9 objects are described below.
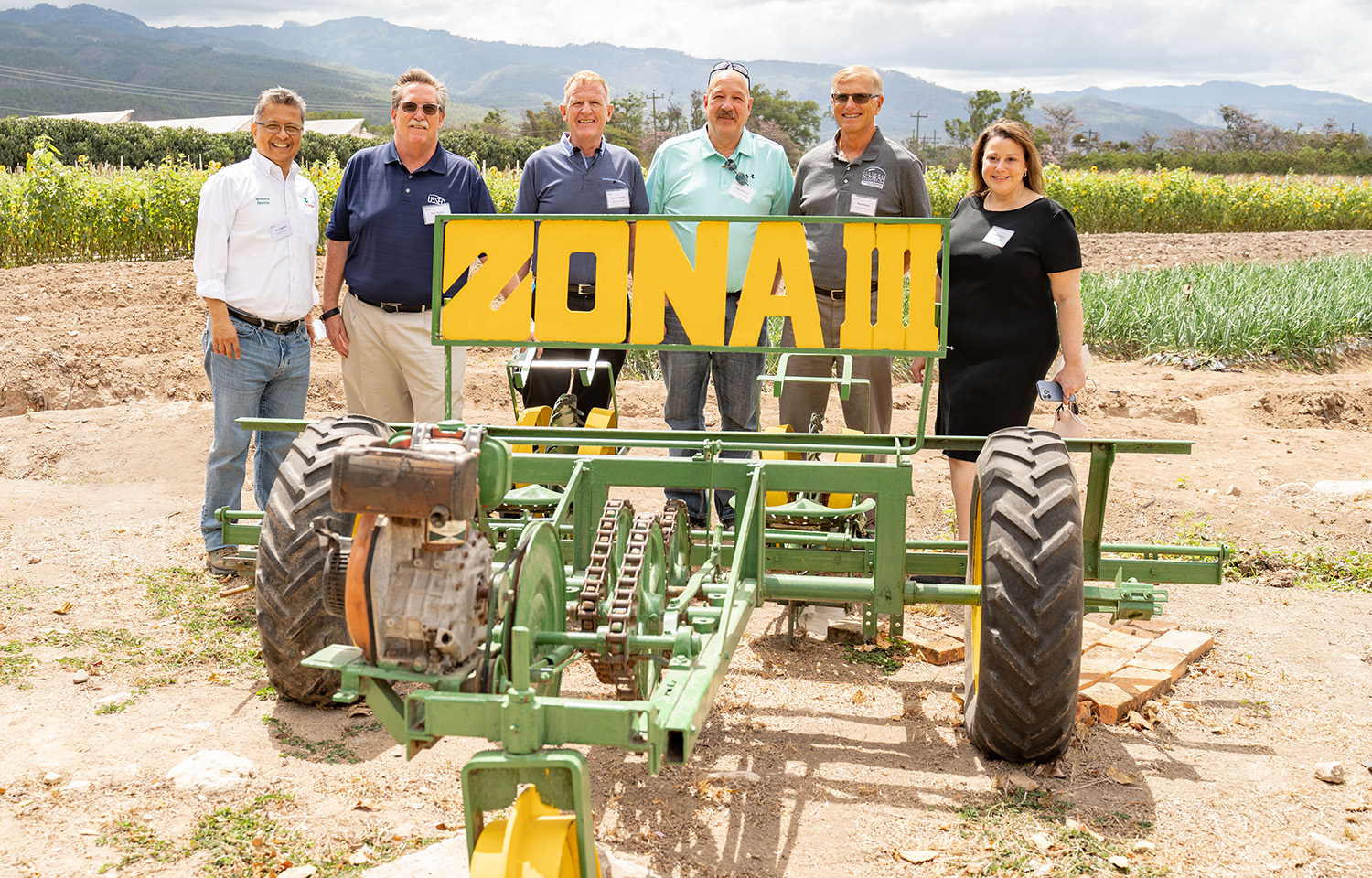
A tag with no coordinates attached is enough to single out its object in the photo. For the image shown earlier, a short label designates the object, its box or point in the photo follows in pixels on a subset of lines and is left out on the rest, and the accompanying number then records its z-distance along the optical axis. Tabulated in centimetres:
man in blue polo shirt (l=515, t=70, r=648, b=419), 608
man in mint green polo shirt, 596
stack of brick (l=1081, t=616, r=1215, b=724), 445
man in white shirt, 555
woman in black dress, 511
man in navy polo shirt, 582
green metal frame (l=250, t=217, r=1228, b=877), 259
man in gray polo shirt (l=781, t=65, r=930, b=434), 580
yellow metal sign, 459
